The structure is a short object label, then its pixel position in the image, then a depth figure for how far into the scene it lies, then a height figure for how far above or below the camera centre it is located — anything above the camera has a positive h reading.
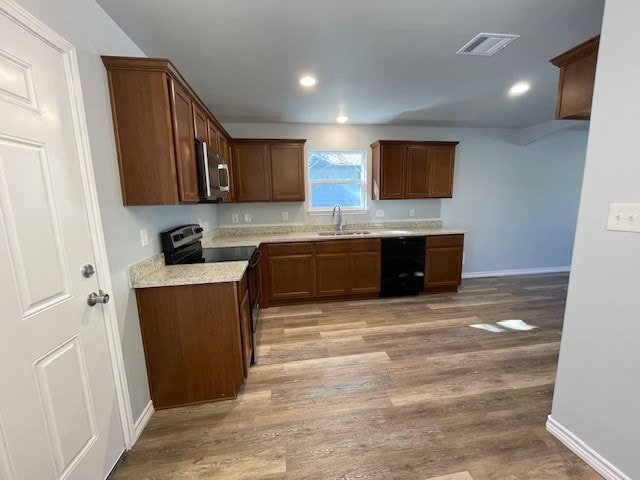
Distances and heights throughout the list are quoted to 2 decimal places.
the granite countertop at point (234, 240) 1.65 -0.47
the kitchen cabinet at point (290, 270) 3.35 -0.91
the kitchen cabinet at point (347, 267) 3.45 -0.90
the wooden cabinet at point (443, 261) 3.66 -0.90
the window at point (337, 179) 3.95 +0.34
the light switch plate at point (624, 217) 1.13 -0.10
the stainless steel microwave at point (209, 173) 1.91 +0.25
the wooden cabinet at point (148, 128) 1.44 +0.45
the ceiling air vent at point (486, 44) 1.76 +1.12
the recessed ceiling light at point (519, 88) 2.58 +1.14
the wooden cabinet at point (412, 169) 3.71 +0.45
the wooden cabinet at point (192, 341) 1.67 -0.92
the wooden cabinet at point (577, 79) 1.49 +0.72
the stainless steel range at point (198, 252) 2.01 -0.47
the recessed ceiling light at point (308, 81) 2.30 +1.12
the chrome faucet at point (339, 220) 3.93 -0.29
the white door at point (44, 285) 0.89 -0.31
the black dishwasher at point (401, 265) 3.56 -0.91
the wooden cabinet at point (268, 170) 3.43 +0.45
